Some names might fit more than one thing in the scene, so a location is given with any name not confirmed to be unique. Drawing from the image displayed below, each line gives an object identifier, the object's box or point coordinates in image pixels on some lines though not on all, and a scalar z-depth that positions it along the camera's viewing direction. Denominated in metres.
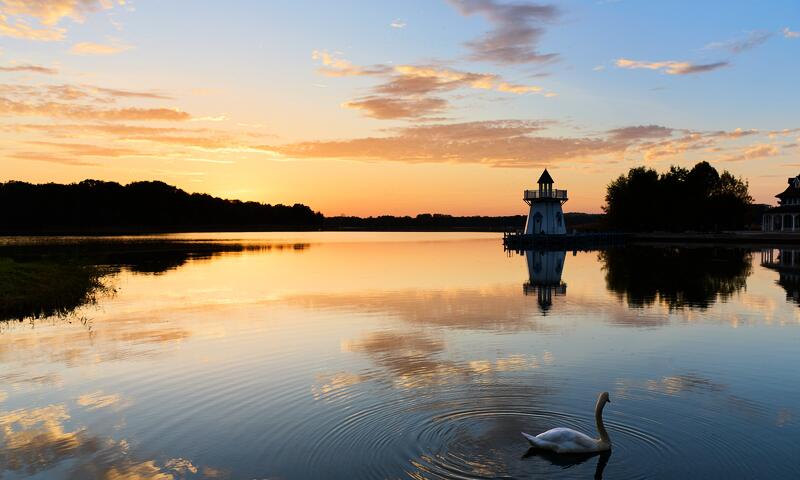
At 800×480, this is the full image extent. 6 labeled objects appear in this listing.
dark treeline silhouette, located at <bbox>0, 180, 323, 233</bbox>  166.00
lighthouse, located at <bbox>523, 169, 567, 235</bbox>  89.88
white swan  10.57
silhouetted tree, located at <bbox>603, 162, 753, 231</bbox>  115.06
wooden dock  93.44
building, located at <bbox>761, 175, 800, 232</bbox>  100.44
